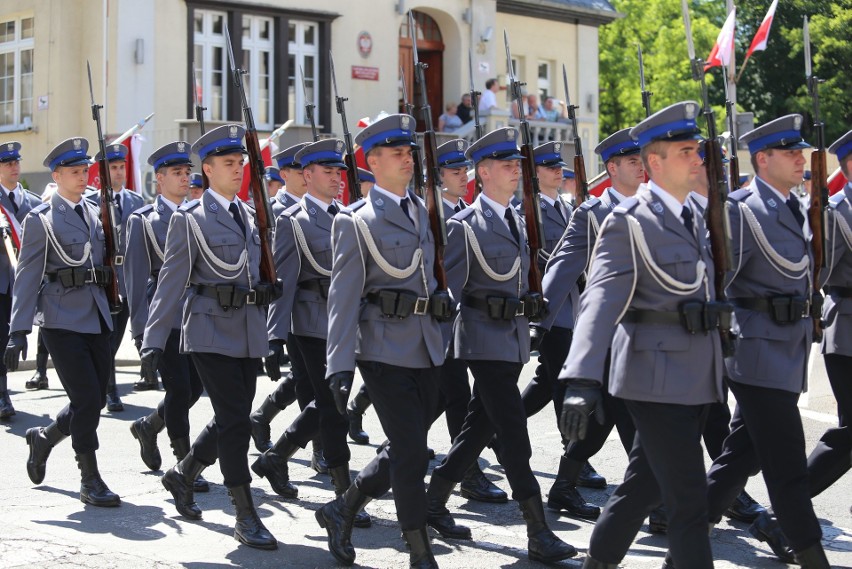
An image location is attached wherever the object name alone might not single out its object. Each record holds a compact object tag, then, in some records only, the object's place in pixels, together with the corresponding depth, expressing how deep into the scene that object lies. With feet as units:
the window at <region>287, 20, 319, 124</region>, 85.51
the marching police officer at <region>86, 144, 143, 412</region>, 35.60
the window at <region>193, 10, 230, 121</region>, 80.74
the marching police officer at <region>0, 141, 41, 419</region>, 36.32
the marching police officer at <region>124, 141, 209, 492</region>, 27.09
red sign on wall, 87.20
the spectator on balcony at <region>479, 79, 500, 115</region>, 87.19
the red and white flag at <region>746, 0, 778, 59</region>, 50.65
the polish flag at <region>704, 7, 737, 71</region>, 40.42
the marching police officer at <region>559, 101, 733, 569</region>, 16.99
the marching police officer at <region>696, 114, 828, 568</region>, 18.85
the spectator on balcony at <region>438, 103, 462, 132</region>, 88.74
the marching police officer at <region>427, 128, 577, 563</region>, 22.25
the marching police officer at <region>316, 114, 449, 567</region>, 19.95
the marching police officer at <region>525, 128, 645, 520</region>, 24.50
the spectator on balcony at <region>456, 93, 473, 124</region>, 89.84
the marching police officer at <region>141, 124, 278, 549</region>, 22.53
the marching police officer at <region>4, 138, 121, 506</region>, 25.72
